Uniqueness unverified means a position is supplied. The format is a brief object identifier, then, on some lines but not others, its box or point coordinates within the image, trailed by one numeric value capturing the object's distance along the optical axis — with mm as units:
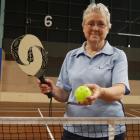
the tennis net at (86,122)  2143
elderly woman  2098
